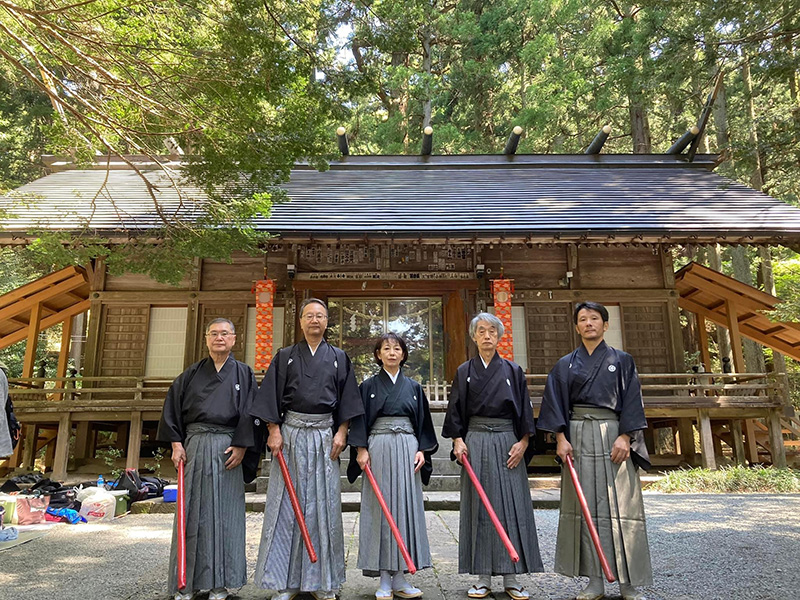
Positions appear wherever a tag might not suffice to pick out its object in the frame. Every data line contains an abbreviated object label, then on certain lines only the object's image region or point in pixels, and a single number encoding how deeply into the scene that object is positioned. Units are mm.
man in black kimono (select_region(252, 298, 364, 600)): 2795
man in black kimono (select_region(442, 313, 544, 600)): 2867
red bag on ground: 5039
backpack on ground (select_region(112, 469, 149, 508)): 5965
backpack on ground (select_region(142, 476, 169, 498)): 6266
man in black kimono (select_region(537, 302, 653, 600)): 2754
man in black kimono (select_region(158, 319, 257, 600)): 2844
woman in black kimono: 2859
